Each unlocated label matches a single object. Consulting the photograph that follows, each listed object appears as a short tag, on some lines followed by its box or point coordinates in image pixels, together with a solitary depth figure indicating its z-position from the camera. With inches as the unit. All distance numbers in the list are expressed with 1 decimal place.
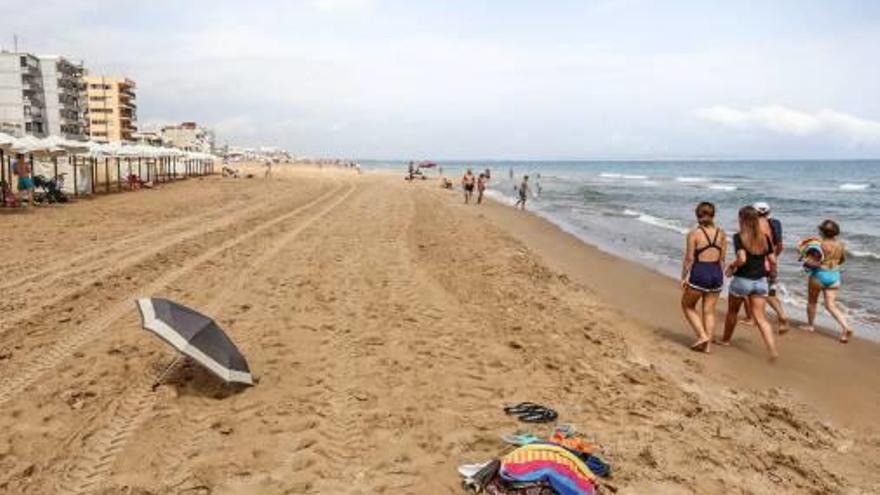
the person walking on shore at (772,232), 300.2
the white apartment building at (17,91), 3420.3
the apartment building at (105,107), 4586.6
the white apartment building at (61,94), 3713.1
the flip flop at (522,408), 208.8
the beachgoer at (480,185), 1238.9
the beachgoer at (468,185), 1238.3
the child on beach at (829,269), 330.3
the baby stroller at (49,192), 887.4
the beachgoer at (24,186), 841.5
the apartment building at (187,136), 5211.6
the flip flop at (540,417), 201.7
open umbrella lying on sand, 196.9
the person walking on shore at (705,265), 283.3
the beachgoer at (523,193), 1180.5
